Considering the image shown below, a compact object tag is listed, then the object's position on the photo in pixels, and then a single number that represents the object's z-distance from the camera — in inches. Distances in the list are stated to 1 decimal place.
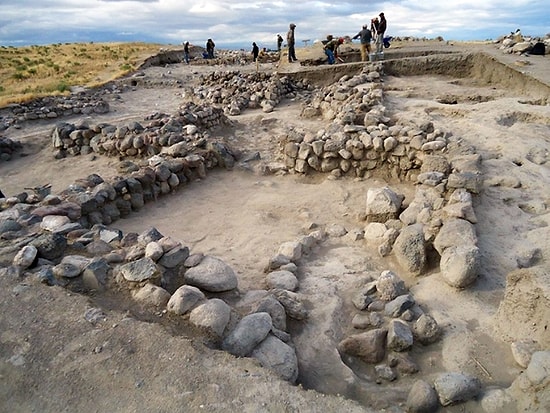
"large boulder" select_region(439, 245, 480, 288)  140.9
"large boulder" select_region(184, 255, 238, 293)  132.4
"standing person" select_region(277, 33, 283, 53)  952.0
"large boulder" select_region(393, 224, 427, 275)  160.2
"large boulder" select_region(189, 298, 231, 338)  108.7
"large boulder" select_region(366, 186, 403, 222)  202.2
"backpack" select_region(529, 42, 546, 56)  526.6
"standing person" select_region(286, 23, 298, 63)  592.7
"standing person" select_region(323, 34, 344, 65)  552.1
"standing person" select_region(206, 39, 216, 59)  1072.2
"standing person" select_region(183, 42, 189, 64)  1017.8
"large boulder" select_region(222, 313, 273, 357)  105.2
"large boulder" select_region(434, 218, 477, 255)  154.4
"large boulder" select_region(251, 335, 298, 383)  103.0
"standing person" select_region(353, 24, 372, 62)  523.6
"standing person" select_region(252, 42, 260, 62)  927.0
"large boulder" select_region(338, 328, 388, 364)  119.5
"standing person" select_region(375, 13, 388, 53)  514.0
